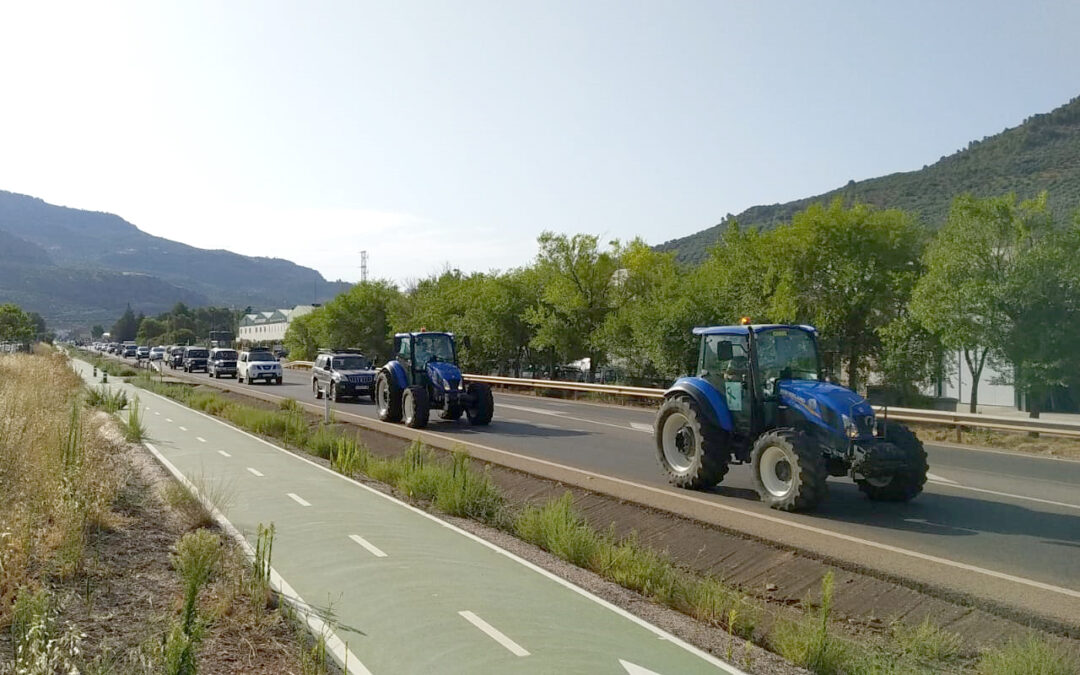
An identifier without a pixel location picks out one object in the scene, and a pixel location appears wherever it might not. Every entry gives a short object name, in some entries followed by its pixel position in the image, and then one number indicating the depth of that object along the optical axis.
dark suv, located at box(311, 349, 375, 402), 32.94
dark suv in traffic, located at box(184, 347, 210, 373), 63.25
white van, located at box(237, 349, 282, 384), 46.78
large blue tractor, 10.70
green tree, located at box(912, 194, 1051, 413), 25.12
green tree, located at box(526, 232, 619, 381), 43.44
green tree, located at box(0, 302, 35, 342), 63.06
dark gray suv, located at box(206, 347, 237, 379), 54.78
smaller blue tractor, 22.66
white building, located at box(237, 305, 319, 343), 152.20
